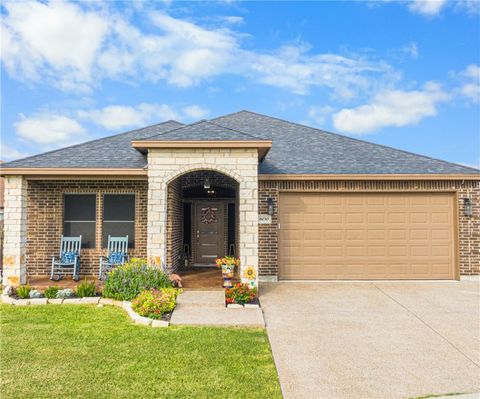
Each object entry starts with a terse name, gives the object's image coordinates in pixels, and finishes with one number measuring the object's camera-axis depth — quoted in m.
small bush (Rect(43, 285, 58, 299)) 7.29
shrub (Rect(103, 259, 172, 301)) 7.13
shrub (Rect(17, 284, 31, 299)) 7.26
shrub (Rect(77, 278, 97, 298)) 7.33
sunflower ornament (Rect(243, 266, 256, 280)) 7.59
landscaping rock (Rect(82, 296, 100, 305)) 7.11
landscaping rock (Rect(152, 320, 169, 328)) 5.70
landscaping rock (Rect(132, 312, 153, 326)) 5.83
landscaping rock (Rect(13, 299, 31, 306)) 7.01
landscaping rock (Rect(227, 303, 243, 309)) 6.67
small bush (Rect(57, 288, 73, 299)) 7.25
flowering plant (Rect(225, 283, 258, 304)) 6.78
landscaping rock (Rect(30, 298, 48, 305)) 7.06
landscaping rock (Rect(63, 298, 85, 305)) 7.08
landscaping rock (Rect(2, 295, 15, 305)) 7.09
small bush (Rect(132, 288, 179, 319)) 6.04
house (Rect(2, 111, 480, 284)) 9.37
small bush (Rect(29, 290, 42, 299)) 7.26
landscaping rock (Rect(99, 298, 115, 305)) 7.03
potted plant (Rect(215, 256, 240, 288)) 7.76
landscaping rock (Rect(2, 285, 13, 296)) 7.54
